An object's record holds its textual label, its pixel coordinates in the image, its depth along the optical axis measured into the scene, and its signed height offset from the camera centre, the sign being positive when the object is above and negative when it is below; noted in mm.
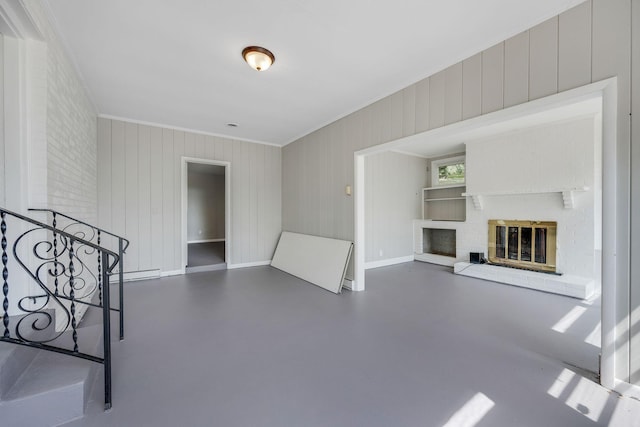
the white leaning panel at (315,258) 3982 -856
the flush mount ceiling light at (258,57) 2439 +1544
